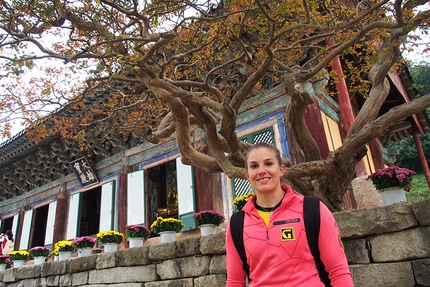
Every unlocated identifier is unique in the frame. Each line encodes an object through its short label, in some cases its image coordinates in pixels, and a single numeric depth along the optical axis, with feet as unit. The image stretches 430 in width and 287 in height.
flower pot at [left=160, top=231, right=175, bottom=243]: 20.15
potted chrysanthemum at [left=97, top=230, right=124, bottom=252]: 21.83
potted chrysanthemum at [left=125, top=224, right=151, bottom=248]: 21.04
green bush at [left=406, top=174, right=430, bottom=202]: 59.52
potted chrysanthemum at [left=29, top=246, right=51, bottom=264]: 27.82
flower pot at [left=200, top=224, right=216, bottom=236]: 18.44
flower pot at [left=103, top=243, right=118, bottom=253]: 21.90
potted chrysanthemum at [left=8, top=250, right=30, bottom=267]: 29.50
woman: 5.16
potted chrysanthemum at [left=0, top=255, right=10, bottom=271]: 30.55
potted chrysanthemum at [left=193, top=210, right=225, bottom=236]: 18.47
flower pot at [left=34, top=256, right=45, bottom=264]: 27.81
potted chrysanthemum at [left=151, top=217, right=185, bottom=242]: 20.15
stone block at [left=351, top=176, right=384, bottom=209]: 16.74
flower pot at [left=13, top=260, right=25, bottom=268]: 29.99
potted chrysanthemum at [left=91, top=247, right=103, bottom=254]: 27.36
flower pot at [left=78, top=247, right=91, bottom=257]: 23.67
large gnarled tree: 13.84
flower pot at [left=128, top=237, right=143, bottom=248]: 21.15
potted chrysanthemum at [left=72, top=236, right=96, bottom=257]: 23.48
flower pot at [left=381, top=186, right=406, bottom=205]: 13.26
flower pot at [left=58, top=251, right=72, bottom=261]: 24.97
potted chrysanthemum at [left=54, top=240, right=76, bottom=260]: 24.67
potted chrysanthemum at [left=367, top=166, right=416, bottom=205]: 13.17
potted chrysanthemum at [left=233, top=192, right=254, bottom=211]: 17.54
